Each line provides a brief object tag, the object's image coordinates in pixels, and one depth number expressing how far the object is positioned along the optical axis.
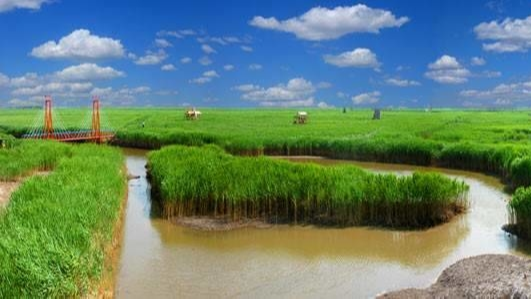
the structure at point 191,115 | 75.32
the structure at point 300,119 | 65.01
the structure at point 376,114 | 78.03
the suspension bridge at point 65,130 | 46.81
